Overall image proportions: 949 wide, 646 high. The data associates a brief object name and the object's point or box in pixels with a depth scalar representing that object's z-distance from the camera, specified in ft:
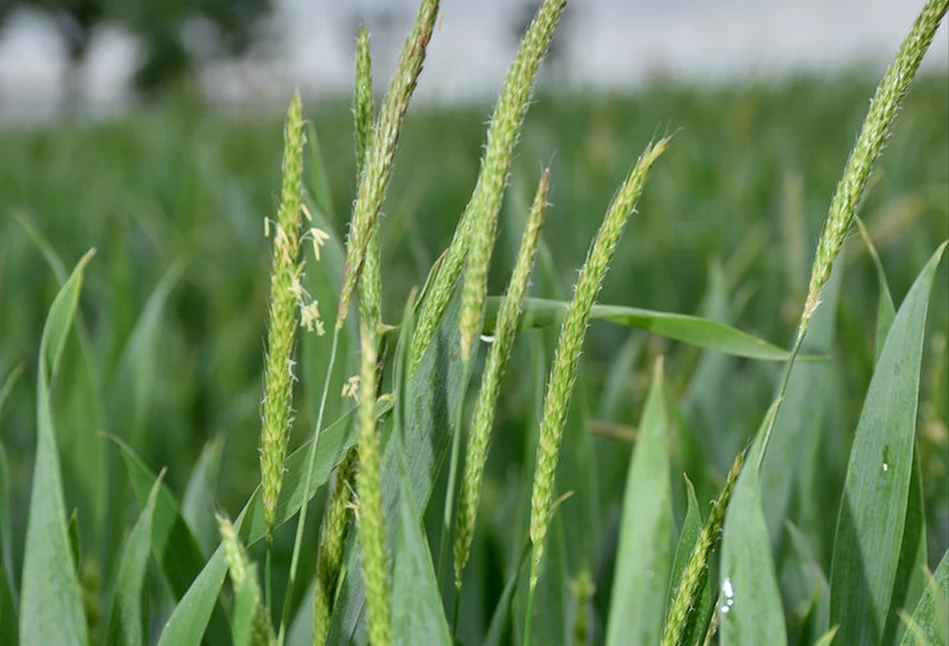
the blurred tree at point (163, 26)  85.15
